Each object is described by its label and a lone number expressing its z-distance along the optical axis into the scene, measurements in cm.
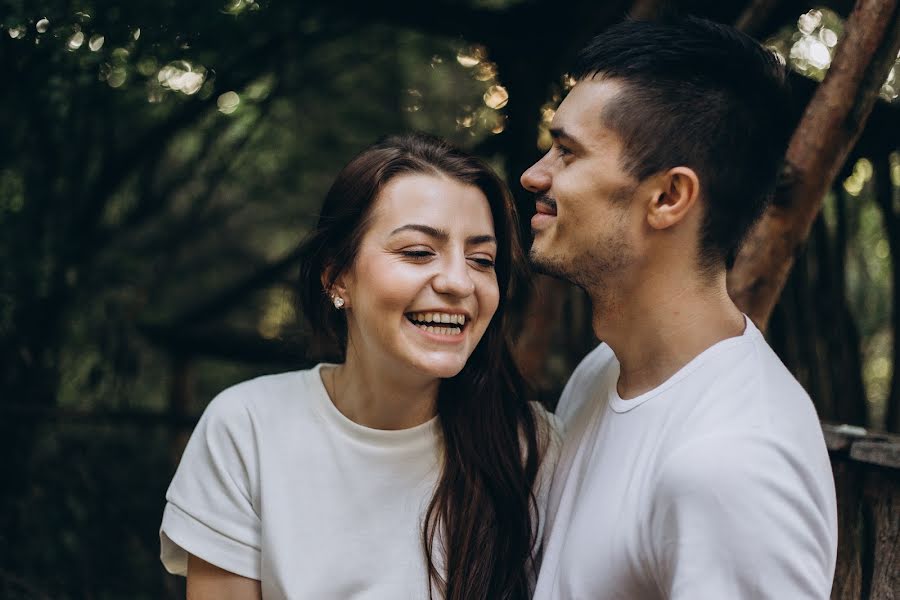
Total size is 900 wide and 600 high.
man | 149
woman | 187
